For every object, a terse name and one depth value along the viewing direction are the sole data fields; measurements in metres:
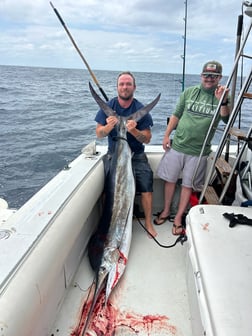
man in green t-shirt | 2.42
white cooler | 1.07
